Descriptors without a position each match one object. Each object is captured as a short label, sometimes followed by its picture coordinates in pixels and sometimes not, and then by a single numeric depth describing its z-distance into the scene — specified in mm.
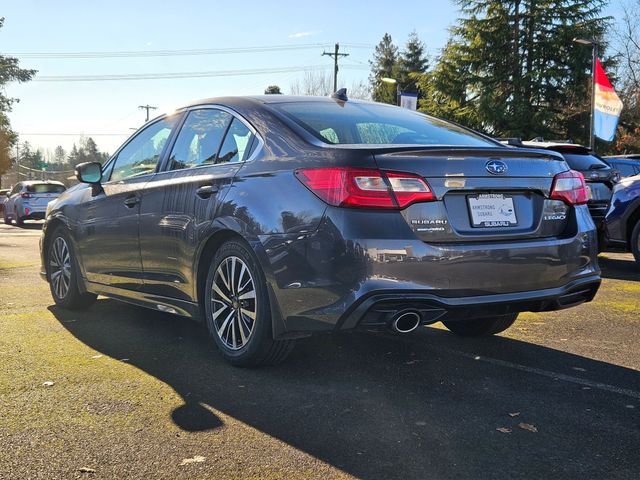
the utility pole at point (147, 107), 86688
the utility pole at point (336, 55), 54719
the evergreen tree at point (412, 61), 64562
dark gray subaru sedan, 3227
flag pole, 22616
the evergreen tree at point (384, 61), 69312
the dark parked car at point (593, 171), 9391
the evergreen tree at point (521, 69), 37375
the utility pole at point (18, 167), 113325
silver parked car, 22797
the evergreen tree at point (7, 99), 46219
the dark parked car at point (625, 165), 12008
